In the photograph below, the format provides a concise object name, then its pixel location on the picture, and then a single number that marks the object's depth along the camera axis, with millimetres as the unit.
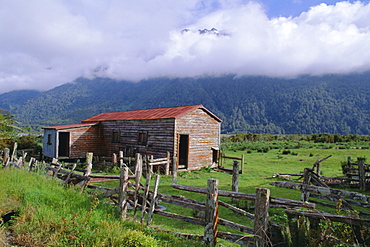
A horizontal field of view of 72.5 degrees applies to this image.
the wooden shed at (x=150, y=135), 19938
